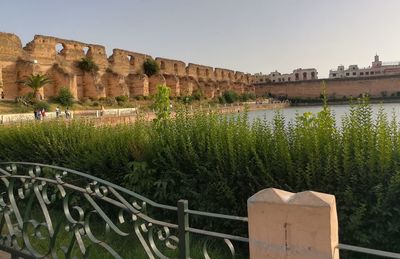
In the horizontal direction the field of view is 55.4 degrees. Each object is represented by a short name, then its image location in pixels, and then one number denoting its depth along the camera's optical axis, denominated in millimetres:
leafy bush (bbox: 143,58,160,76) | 50688
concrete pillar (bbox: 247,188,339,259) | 1295
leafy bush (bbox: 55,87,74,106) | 31656
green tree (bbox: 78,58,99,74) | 40344
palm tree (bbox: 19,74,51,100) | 30609
